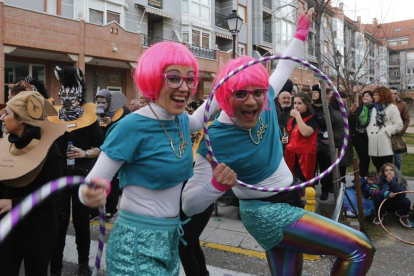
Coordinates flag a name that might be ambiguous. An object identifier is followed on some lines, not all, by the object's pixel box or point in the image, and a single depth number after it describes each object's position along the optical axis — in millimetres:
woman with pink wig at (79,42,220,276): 1787
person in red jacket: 5355
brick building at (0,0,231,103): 13703
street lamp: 10227
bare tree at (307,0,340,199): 4410
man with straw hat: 2473
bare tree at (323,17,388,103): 7570
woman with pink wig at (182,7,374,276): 2047
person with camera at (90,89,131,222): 5586
